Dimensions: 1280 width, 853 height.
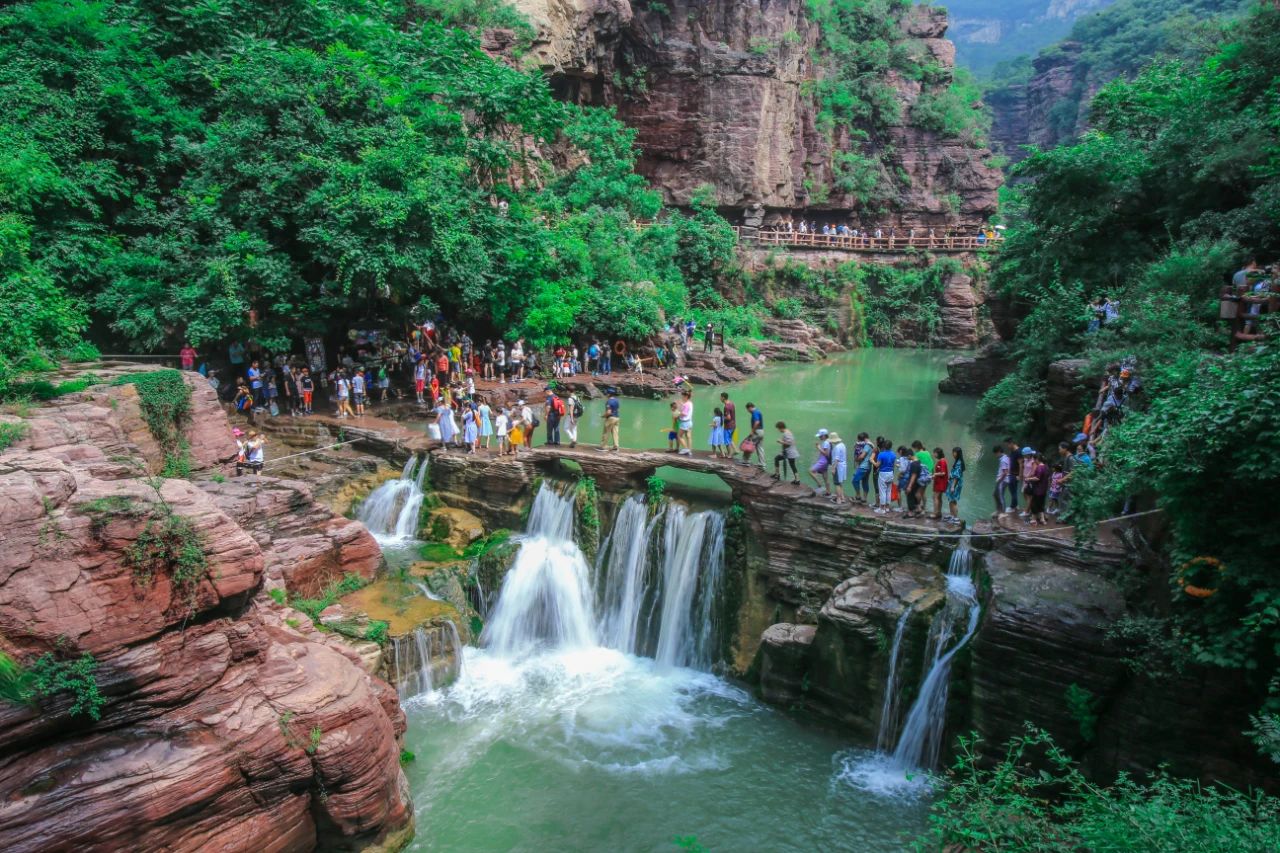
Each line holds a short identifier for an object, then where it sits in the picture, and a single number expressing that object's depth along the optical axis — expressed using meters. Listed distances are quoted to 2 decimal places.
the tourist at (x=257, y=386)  17.38
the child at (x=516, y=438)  14.61
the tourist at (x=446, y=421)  15.11
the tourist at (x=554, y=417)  14.83
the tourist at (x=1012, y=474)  11.52
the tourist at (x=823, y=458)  12.27
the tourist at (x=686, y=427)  13.82
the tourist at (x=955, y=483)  11.44
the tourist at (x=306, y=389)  17.77
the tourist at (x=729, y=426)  13.48
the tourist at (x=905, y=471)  11.59
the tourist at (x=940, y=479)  11.31
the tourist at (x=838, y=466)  12.10
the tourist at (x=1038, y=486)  10.68
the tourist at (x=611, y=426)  14.52
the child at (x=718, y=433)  13.52
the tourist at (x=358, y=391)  17.70
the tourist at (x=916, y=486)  11.42
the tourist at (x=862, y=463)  11.97
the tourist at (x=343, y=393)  17.53
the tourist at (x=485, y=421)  15.24
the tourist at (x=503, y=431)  14.74
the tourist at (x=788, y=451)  12.76
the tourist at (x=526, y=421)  15.17
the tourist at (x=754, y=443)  13.00
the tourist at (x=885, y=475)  11.59
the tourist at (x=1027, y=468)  10.80
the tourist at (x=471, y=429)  15.02
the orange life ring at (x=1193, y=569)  7.28
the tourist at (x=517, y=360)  21.58
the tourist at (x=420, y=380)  18.95
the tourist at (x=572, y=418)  14.67
